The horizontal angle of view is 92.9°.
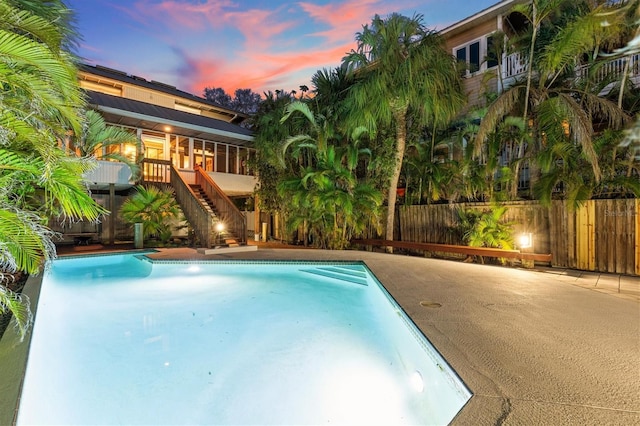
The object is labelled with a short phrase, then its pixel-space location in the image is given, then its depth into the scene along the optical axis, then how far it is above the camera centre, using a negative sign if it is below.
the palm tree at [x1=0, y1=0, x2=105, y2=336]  2.40 +0.68
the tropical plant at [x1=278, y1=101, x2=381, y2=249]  9.62 +0.86
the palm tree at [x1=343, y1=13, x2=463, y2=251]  8.42 +3.98
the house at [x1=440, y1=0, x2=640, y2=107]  10.65 +6.94
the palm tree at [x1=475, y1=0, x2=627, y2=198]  6.08 +2.99
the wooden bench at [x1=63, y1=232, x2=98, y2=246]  11.39 -0.92
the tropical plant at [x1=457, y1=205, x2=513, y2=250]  7.59 -0.37
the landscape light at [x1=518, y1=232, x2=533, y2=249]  6.97 -0.54
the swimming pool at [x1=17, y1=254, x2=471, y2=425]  2.67 -1.69
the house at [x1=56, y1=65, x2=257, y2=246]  11.36 +3.23
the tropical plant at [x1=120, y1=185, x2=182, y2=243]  10.55 +0.12
